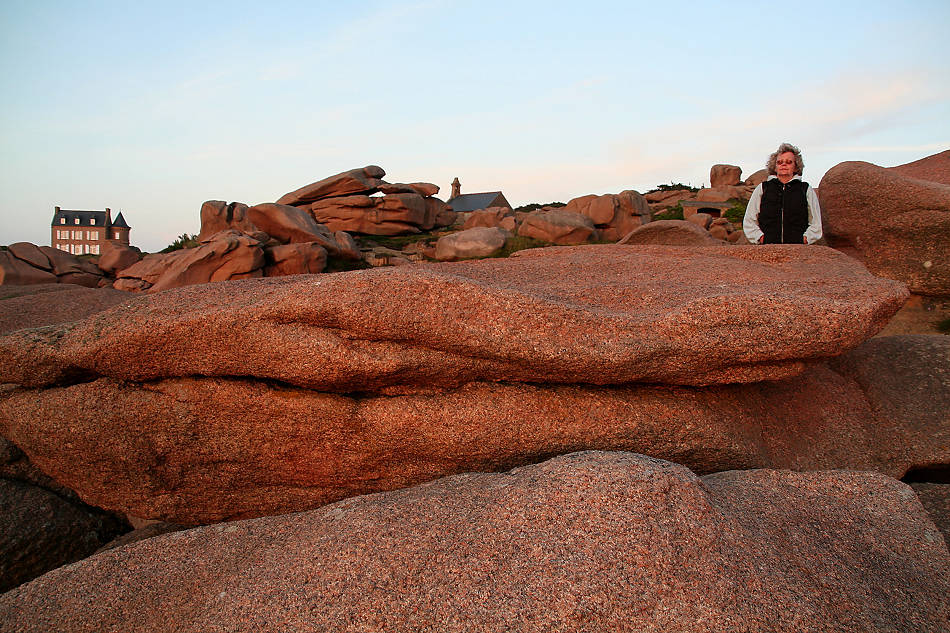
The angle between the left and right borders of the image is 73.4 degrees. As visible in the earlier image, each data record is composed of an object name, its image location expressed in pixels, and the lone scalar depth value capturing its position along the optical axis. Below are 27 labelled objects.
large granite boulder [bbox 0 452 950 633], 2.49
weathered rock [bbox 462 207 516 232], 26.12
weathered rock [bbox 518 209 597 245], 21.22
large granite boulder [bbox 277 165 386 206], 25.75
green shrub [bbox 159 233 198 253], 22.20
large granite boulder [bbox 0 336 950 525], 4.16
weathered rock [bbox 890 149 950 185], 10.73
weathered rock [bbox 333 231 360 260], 19.09
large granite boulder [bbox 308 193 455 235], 25.42
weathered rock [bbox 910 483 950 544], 3.85
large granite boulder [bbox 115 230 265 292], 15.61
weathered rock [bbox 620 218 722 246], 10.77
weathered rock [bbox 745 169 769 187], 31.55
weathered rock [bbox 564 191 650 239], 24.23
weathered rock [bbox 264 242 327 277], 17.06
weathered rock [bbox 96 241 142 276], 19.47
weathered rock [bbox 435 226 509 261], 18.95
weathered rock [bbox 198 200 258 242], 19.67
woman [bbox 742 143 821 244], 6.52
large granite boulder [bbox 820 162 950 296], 7.83
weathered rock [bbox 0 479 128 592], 4.41
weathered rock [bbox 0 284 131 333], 6.98
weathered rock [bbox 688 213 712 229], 22.20
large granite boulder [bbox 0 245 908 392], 3.91
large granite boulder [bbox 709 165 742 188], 33.03
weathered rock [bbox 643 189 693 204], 32.47
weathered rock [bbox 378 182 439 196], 27.02
